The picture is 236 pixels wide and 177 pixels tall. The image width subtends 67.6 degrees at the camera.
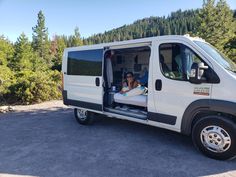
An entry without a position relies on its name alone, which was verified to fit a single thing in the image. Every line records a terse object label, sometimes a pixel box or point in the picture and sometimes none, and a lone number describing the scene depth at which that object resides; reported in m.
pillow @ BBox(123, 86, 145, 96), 4.33
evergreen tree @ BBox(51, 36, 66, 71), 27.99
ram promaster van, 2.97
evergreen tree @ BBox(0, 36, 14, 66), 21.42
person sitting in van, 4.63
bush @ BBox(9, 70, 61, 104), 7.77
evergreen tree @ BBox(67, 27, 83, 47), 34.42
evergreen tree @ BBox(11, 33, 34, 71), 23.11
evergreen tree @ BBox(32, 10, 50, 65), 38.26
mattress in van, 4.13
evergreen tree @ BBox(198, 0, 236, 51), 20.93
